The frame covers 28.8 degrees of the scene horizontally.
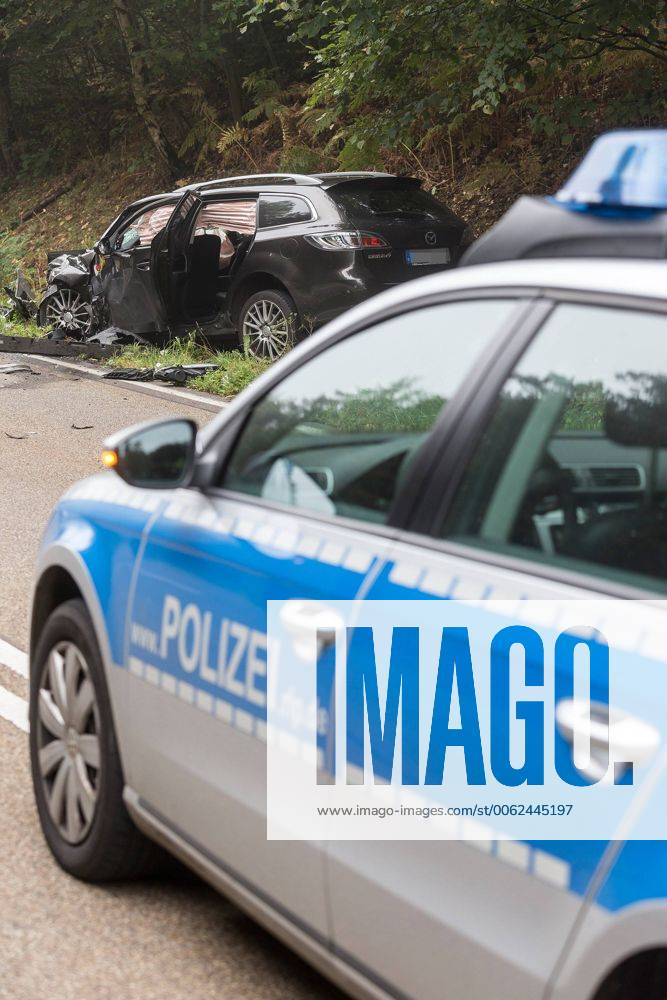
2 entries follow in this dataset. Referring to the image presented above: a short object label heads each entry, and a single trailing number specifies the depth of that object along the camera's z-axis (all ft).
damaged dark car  39.75
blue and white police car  6.77
